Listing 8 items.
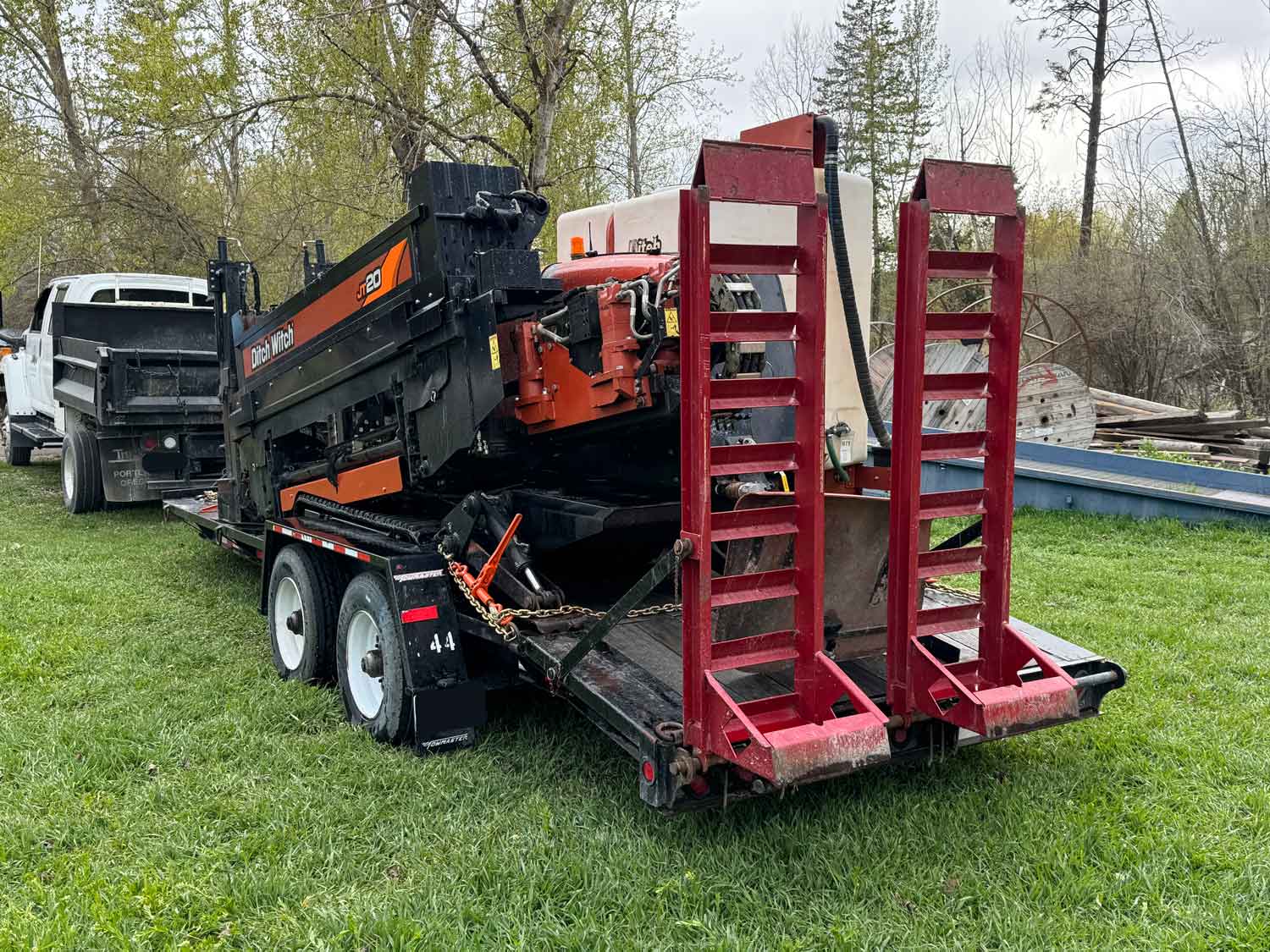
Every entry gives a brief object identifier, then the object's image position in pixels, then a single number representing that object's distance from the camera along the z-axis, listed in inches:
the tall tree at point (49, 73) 677.9
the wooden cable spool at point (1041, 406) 458.3
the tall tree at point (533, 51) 414.9
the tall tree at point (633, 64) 482.3
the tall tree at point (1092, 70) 741.9
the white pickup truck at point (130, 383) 392.5
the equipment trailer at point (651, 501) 117.4
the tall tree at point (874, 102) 815.1
